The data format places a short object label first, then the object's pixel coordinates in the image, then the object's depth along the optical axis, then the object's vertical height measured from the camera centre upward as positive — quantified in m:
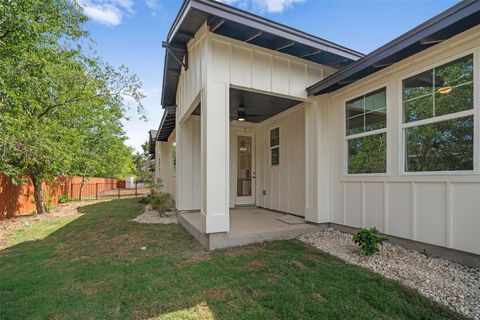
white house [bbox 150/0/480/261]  3.01 +0.83
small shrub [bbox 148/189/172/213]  7.38 -1.37
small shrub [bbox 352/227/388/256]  3.33 -1.18
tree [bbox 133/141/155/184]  9.84 -0.70
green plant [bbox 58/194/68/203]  11.34 -1.91
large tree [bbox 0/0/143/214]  5.20 +2.21
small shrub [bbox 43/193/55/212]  8.80 -1.69
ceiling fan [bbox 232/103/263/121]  5.94 +1.28
